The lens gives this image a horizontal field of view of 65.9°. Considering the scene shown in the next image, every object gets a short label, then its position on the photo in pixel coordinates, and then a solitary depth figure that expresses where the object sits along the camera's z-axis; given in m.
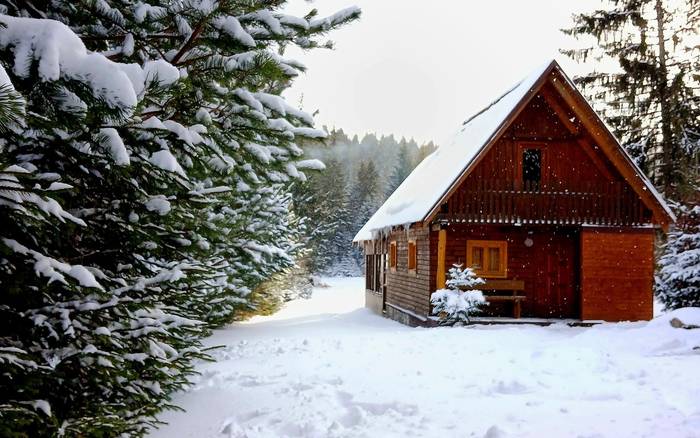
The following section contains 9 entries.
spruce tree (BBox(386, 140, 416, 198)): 72.84
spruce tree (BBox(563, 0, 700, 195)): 19.95
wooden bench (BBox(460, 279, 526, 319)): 15.48
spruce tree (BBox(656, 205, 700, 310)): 17.44
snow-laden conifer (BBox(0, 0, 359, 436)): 2.53
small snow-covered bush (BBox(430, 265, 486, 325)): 14.16
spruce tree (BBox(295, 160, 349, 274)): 46.44
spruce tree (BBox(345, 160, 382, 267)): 63.97
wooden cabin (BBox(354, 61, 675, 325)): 15.11
